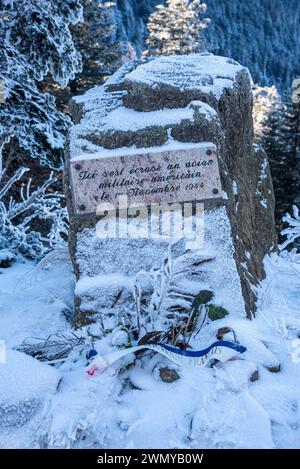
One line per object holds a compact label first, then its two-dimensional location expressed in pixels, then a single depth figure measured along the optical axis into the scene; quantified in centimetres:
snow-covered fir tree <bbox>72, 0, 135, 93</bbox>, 1431
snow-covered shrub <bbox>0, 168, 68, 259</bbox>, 502
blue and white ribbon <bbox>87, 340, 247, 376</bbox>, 220
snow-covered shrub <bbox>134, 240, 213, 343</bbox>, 255
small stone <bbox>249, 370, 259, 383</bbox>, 220
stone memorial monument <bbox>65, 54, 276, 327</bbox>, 276
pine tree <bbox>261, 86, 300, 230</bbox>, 1620
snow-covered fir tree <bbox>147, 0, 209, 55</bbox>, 2125
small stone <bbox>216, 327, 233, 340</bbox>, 245
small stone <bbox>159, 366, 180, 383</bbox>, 217
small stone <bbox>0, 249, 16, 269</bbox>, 453
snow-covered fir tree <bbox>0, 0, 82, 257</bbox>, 516
